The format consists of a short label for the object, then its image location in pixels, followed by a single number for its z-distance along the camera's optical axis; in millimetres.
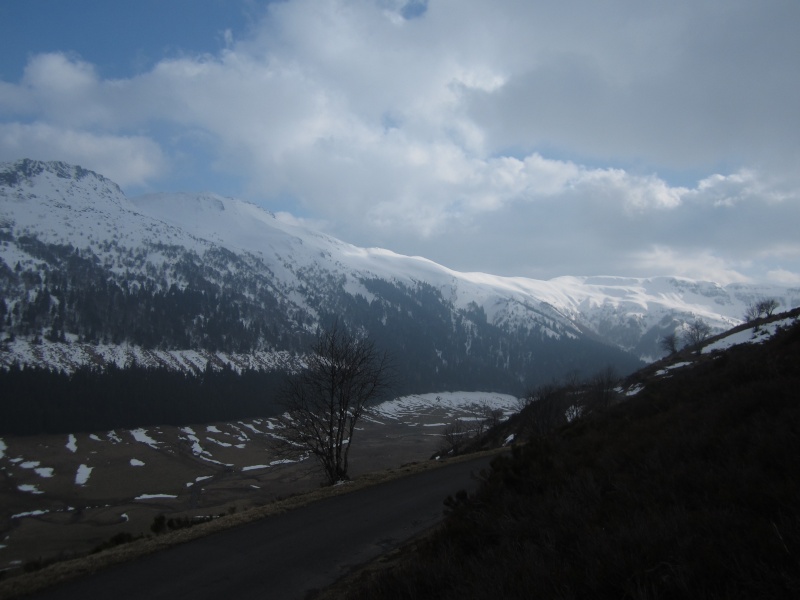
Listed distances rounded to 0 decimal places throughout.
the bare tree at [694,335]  96944
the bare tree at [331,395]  23266
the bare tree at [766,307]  94275
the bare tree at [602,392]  42412
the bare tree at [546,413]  38016
